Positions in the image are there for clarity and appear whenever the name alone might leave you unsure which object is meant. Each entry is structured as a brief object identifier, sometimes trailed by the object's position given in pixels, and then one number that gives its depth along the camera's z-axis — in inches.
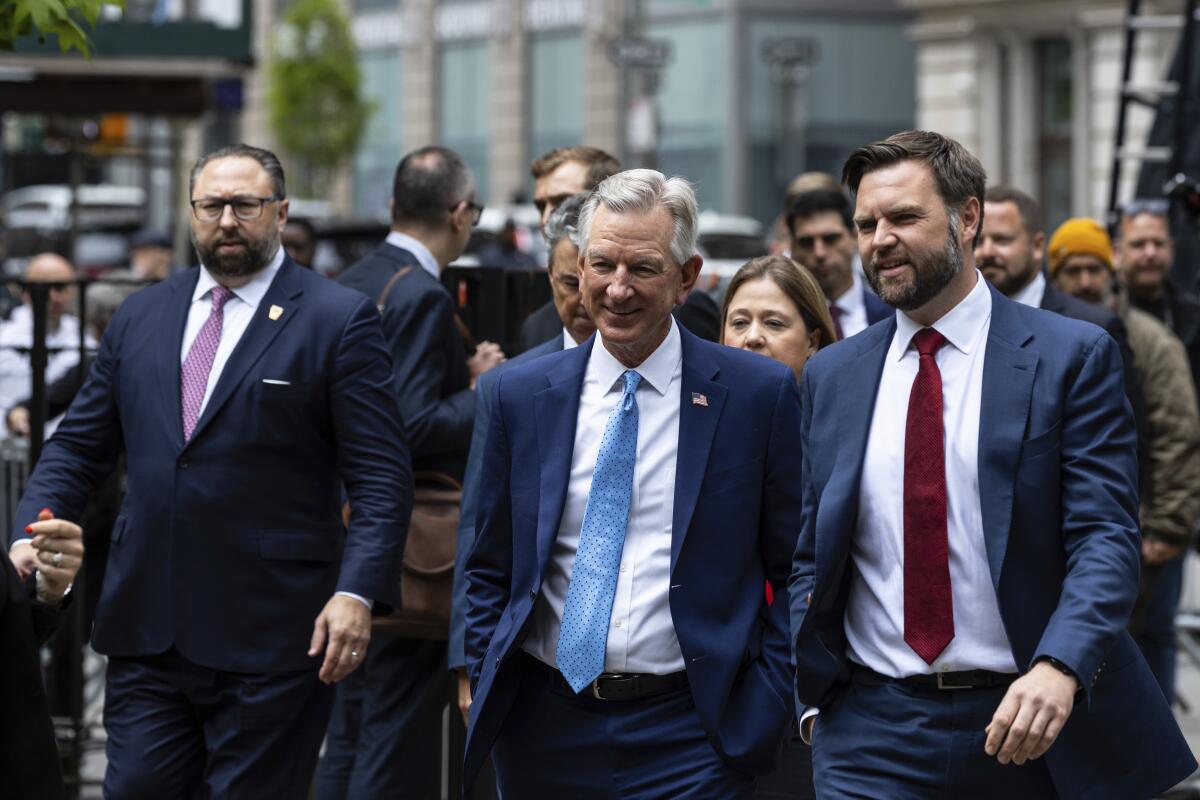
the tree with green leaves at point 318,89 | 3821.4
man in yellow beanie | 645.3
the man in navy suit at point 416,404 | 542.9
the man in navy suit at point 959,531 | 339.9
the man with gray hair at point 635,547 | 367.6
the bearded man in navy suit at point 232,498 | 462.0
